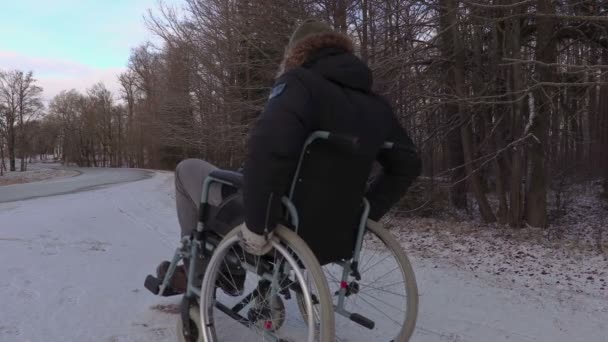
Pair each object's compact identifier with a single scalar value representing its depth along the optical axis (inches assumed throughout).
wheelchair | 90.2
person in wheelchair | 85.3
